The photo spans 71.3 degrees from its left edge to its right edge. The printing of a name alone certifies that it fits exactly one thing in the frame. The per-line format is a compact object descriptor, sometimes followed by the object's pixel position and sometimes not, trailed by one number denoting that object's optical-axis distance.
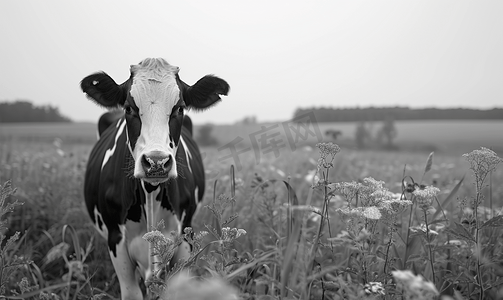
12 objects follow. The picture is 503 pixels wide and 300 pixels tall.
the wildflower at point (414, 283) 0.90
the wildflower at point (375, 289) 1.33
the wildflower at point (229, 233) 1.52
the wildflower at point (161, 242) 1.42
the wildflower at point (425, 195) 1.66
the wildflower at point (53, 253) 2.31
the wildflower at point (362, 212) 1.45
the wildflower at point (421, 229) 1.87
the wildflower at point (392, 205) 1.60
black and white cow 2.20
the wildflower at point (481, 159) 1.67
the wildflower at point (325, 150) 1.68
